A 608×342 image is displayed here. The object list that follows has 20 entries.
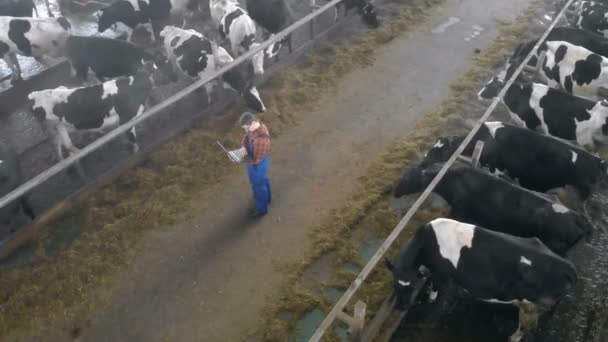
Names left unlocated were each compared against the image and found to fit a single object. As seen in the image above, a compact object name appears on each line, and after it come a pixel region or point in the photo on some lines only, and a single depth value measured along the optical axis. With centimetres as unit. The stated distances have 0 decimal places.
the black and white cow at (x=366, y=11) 1195
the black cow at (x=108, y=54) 926
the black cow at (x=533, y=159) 671
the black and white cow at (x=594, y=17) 1052
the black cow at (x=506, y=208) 588
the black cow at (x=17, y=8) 1061
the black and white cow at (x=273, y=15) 1079
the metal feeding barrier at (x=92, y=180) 591
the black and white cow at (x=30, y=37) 942
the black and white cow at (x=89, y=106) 771
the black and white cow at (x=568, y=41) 931
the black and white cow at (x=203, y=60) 923
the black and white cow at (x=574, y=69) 852
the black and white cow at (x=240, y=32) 1002
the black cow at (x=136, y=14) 1074
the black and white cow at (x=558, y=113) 753
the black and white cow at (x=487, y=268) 523
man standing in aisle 645
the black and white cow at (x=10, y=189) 697
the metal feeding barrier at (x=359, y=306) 444
